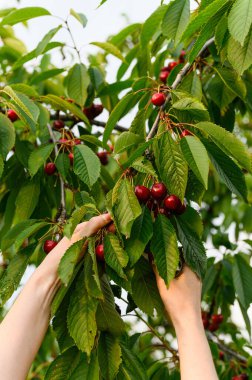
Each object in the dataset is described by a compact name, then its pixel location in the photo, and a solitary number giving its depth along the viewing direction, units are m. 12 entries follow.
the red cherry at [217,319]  3.18
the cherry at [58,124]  2.55
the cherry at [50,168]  2.21
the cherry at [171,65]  2.78
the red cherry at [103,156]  2.85
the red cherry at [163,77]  2.68
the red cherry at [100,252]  1.53
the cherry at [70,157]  2.26
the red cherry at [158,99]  1.89
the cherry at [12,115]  2.52
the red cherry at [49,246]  1.77
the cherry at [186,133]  1.57
